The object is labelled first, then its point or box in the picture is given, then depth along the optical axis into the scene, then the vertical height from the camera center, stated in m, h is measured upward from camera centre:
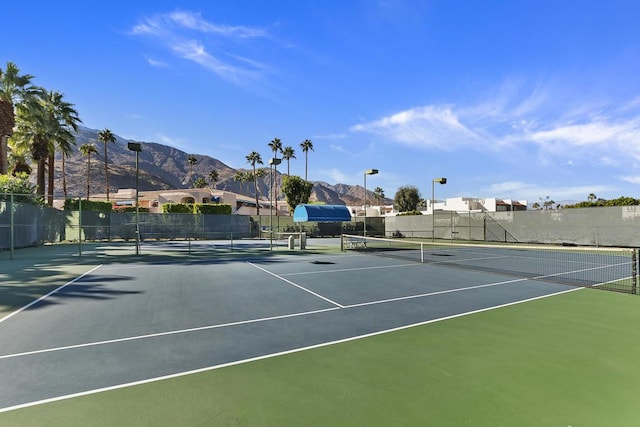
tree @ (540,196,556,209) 107.84 +5.36
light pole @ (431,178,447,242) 31.44 +3.78
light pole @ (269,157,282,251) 24.78 +4.41
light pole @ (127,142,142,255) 21.11 +4.65
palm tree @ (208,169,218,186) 137.62 +18.72
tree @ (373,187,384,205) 159.25 +13.66
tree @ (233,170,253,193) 134.50 +17.80
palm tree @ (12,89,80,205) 36.22 +10.57
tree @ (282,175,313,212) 74.44 +7.03
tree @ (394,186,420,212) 100.88 +6.78
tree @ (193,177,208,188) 124.61 +14.06
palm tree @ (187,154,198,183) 125.21 +23.04
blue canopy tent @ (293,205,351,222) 34.87 +0.82
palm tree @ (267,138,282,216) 100.19 +22.55
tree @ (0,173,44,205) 25.69 +2.64
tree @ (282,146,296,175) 103.00 +20.65
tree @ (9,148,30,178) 39.81 +6.99
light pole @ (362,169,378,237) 31.11 +4.58
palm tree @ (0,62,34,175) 31.80 +12.84
